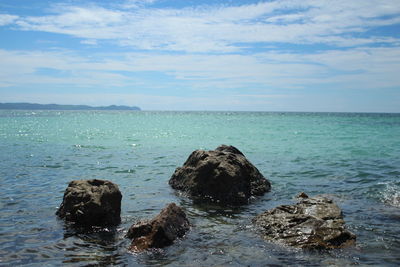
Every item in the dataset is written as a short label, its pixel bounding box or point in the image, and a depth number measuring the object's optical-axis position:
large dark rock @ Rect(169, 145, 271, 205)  13.71
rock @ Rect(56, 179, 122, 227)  10.39
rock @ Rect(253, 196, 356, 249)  9.01
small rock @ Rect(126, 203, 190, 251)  8.84
